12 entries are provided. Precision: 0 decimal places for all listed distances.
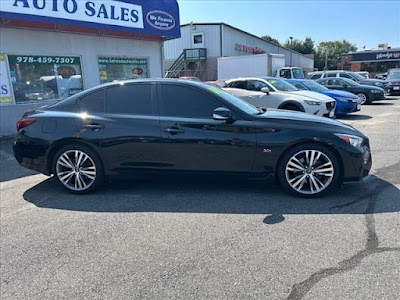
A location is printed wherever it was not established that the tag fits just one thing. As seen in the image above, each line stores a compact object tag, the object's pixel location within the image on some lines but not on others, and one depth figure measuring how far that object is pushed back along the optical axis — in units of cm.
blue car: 1136
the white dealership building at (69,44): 879
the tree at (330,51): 7716
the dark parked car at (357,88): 1556
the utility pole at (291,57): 4468
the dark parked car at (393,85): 2050
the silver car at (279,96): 950
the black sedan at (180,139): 404
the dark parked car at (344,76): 1891
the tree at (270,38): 6982
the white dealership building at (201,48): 3130
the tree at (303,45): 7012
